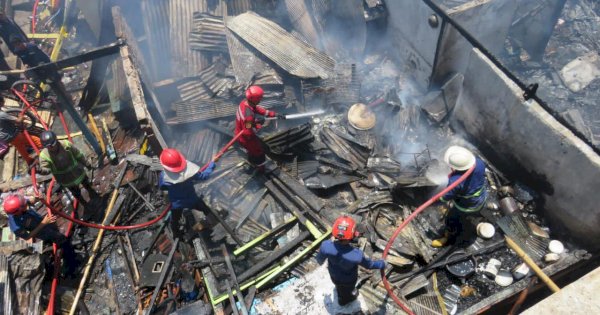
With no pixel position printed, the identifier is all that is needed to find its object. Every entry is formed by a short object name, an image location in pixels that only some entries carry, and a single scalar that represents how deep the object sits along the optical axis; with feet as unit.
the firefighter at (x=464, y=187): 20.03
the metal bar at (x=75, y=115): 26.16
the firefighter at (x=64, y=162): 22.33
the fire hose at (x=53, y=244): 21.04
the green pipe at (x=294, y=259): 21.57
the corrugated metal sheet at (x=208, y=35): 34.76
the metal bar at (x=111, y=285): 22.31
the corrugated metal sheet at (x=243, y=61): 32.60
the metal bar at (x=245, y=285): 20.65
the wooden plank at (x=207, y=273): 20.57
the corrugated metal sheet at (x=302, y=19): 36.29
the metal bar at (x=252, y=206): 24.56
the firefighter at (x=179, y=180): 20.38
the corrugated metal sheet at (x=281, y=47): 32.71
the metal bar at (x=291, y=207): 23.32
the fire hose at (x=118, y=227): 21.85
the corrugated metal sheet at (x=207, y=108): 30.45
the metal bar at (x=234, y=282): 20.36
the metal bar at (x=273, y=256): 21.77
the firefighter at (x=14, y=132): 25.25
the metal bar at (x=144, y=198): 26.14
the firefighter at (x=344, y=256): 15.66
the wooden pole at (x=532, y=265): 18.05
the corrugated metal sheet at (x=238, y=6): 36.60
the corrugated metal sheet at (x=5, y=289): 18.57
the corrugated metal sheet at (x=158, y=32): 34.83
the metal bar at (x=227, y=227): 23.04
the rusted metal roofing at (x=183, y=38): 34.40
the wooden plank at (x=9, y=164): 29.66
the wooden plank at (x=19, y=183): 28.25
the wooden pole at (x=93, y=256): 21.97
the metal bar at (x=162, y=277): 20.81
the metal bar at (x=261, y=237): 22.45
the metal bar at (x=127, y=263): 23.01
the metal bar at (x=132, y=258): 23.16
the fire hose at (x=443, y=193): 18.86
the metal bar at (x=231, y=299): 20.16
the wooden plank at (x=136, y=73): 24.40
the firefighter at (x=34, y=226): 20.07
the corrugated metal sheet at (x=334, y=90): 31.94
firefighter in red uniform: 23.58
